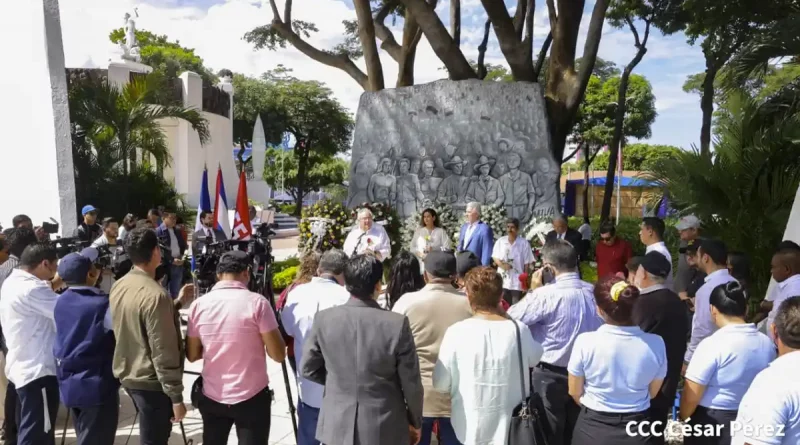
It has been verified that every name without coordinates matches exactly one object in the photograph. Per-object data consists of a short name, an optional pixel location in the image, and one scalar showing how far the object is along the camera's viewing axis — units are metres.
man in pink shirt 3.36
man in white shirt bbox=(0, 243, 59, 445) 3.91
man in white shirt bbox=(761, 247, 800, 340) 4.20
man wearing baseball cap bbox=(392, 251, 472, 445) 3.37
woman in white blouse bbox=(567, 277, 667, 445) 2.97
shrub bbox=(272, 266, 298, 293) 11.26
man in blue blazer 7.93
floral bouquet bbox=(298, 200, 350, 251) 11.02
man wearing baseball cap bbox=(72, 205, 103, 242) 8.23
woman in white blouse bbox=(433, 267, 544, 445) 3.06
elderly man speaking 7.71
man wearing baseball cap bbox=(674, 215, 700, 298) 5.64
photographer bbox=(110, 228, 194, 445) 3.37
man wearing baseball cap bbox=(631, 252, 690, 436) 3.45
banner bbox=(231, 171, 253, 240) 8.67
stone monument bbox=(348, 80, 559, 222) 11.45
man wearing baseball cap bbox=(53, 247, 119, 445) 3.59
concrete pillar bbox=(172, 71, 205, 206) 26.28
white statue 22.34
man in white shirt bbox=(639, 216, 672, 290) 5.40
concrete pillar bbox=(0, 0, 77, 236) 7.86
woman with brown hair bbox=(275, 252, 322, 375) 3.96
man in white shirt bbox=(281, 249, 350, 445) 3.56
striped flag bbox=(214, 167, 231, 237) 8.63
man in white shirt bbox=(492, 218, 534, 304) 7.41
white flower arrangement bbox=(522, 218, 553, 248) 10.58
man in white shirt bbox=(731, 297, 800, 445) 2.40
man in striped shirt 3.64
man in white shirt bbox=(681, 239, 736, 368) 4.15
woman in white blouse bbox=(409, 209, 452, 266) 8.11
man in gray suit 2.93
